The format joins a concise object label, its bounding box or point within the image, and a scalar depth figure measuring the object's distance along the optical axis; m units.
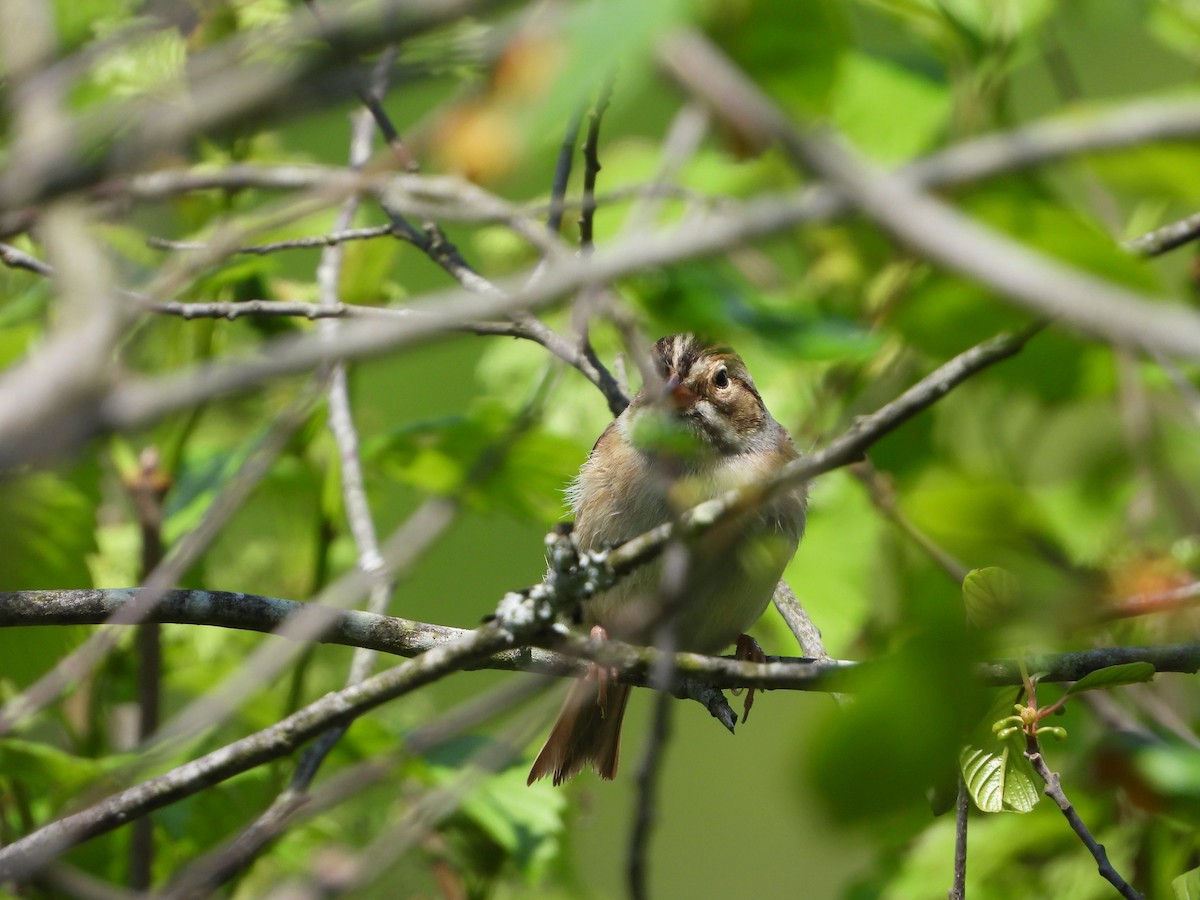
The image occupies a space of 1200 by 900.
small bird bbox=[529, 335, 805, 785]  6.53
